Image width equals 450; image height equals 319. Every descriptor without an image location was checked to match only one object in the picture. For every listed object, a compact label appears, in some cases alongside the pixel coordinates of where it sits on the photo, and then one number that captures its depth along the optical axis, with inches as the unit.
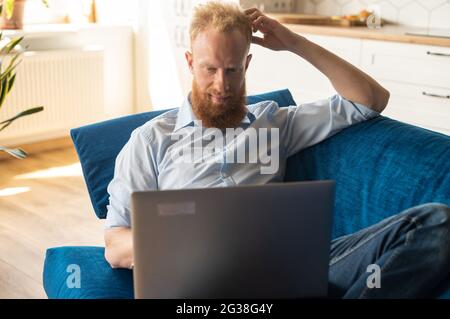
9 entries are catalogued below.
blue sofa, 69.6
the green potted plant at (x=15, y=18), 173.6
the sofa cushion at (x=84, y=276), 66.0
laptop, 47.8
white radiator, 173.0
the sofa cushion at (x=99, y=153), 77.4
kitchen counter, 133.4
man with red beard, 58.6
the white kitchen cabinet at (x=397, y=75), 134.3
